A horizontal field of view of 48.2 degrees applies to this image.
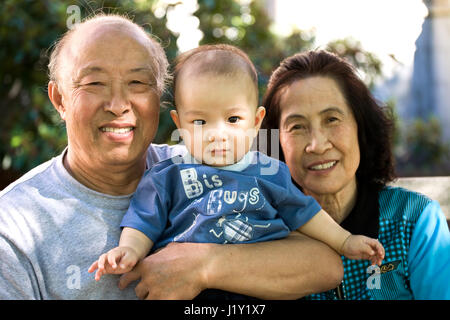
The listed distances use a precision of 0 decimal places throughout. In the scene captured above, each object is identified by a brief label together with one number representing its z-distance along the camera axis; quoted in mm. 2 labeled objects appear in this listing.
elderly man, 1878
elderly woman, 2291
